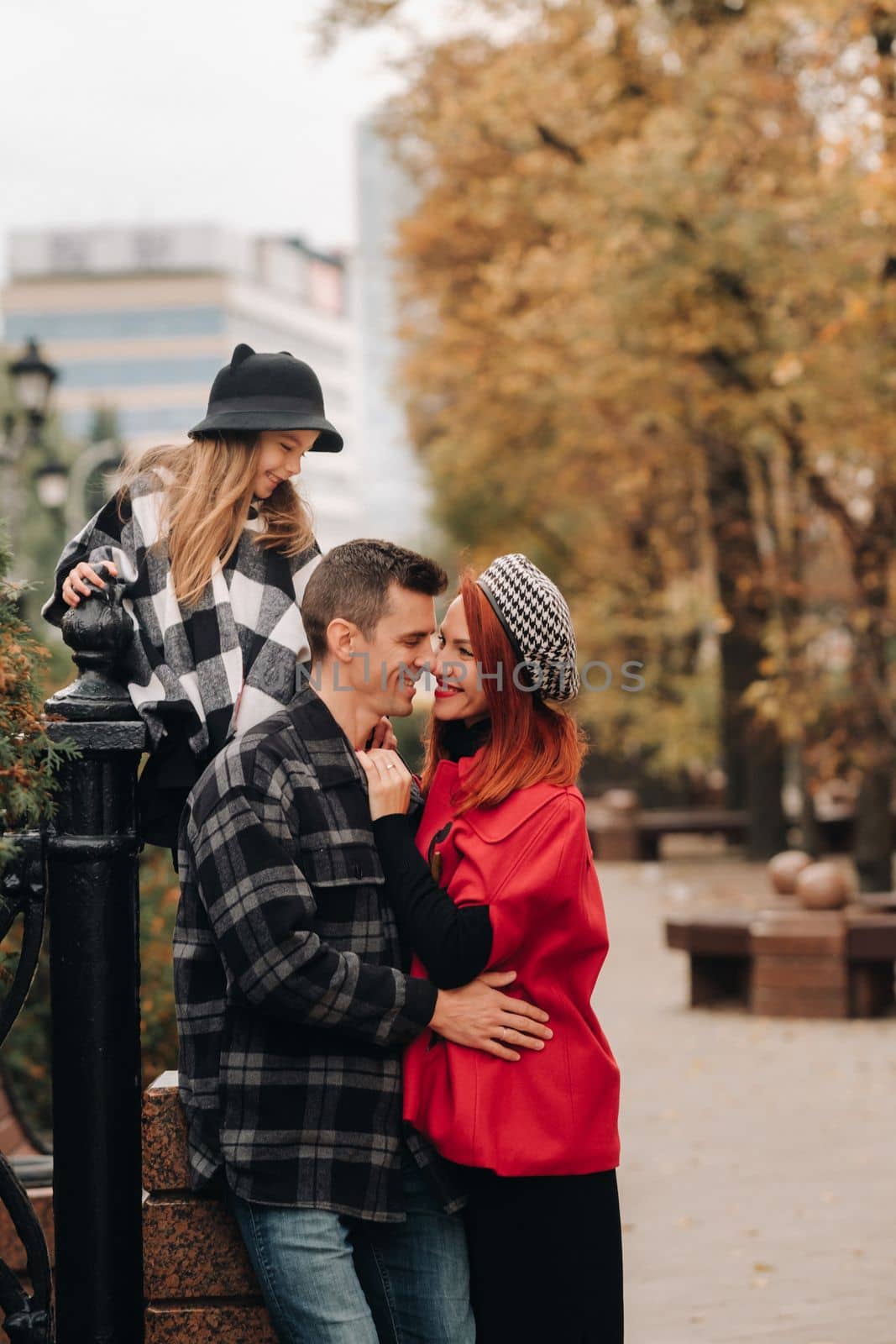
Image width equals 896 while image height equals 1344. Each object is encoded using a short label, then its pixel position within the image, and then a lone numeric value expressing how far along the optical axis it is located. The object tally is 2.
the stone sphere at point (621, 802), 26.33
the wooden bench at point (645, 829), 25.39
